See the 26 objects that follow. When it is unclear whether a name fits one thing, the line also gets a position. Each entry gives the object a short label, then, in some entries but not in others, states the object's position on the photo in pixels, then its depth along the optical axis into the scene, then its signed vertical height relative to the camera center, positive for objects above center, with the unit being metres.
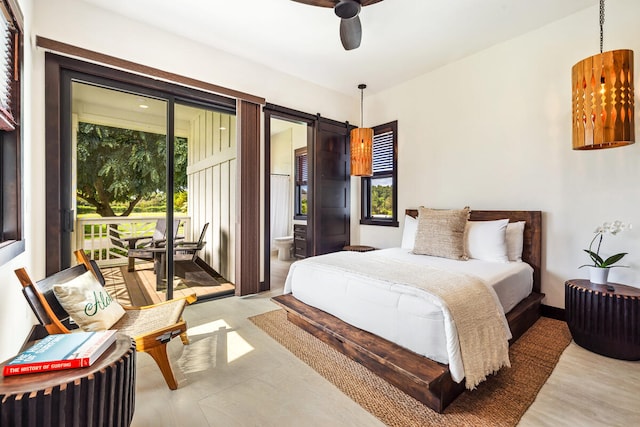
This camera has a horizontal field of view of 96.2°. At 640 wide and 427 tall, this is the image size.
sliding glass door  3.12 +0.40
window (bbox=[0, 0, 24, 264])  1.76 +0.44
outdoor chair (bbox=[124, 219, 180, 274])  3.71 -0.47
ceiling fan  2.17 +1.53
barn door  4.52 +0.36
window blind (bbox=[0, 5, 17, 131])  1.67 +0.88
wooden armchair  1.50 -0.77
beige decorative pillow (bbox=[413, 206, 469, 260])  3.01 -0.27
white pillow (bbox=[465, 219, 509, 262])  2.96 -0.33
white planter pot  2.38 -0.54
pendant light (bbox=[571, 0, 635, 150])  2.14 +0.84
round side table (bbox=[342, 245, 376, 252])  4.39 -0.60
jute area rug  1.58 -1.13
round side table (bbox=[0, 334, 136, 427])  0.93 -0.65
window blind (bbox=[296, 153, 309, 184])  6.66 +0.97
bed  1.65 -0.82
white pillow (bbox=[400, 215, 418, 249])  3.71 -0.29
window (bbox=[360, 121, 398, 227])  4.55 +0.46
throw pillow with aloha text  1.74 -0.59
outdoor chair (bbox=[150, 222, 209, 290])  3.68 -0.58
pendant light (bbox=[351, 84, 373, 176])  4.20 +0.88
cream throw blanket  1.66 -0.63
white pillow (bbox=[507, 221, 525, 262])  3.04 -0.33
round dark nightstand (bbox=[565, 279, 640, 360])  2.11 -0.83
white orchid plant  2.37 -0.18
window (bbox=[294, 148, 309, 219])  6.66 +0.61
